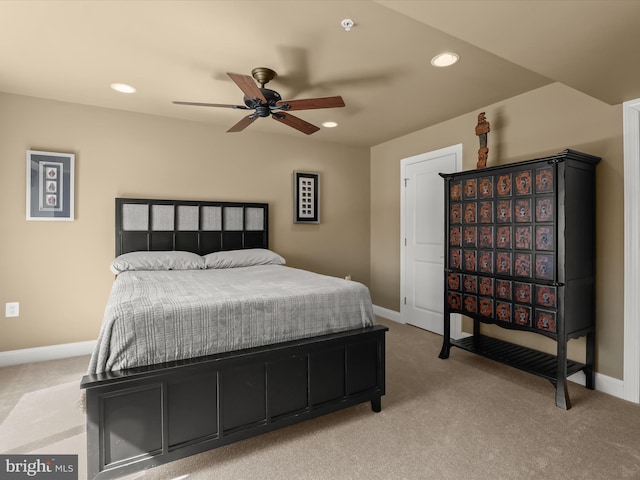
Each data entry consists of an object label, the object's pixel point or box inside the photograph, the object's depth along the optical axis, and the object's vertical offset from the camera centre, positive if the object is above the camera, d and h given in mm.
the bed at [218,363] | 1600 -647
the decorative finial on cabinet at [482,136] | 3146 +973
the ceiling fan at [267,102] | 2342 +1004
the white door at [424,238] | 4004 +37
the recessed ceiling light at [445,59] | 2421 +1299
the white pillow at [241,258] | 3613 -194
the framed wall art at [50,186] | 3254 +518
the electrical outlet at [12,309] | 3221 -647
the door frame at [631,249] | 2496 -55
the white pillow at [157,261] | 3223 -203
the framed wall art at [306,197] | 4574 +583
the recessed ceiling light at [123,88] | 3008 +1345
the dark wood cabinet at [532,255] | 2457 -110
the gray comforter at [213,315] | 1649 -410
